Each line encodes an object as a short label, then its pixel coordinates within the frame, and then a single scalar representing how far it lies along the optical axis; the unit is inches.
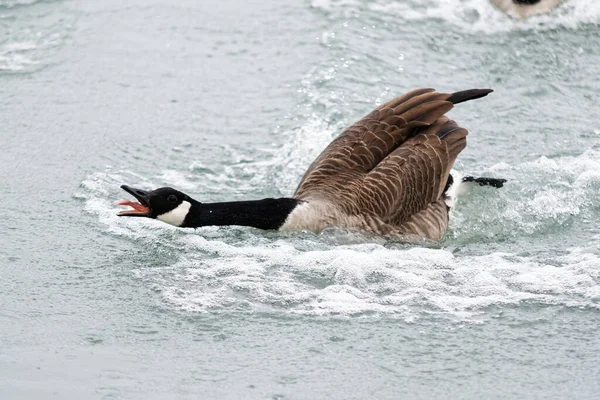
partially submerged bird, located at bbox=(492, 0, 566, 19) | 943.0
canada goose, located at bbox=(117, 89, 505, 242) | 548.1
